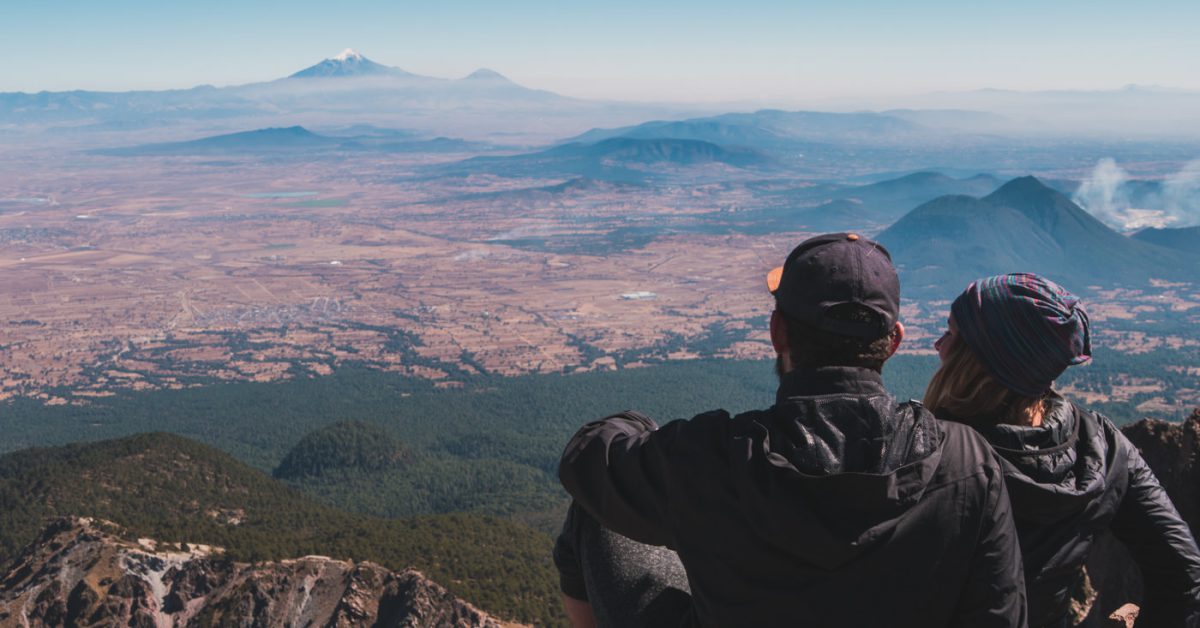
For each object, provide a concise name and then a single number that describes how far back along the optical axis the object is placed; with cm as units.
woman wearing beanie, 324
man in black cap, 264
